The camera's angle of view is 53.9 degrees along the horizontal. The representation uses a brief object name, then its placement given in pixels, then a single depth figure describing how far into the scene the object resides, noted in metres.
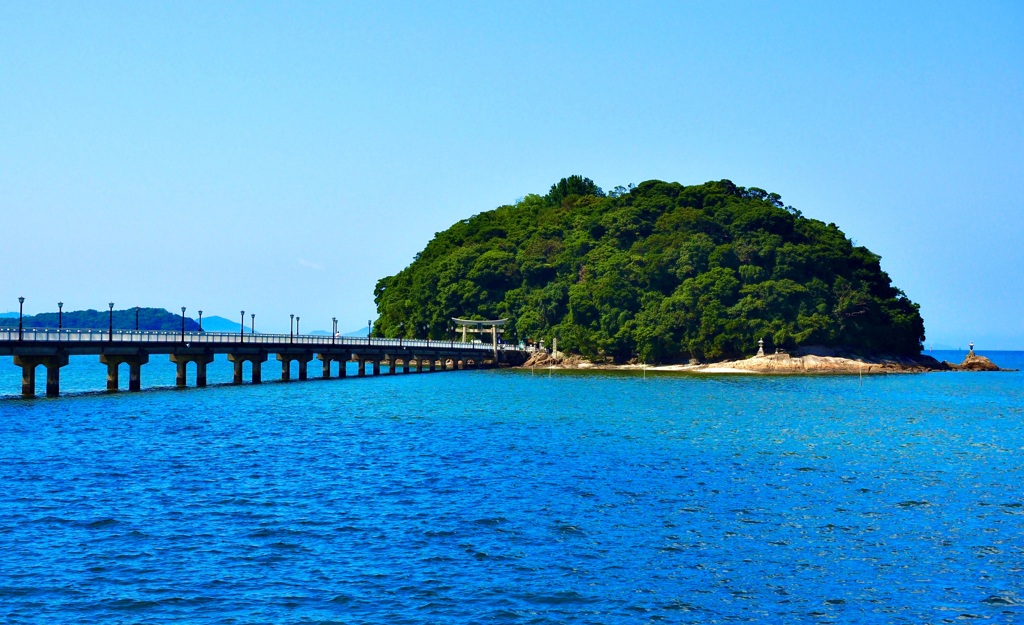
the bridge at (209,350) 74.56
